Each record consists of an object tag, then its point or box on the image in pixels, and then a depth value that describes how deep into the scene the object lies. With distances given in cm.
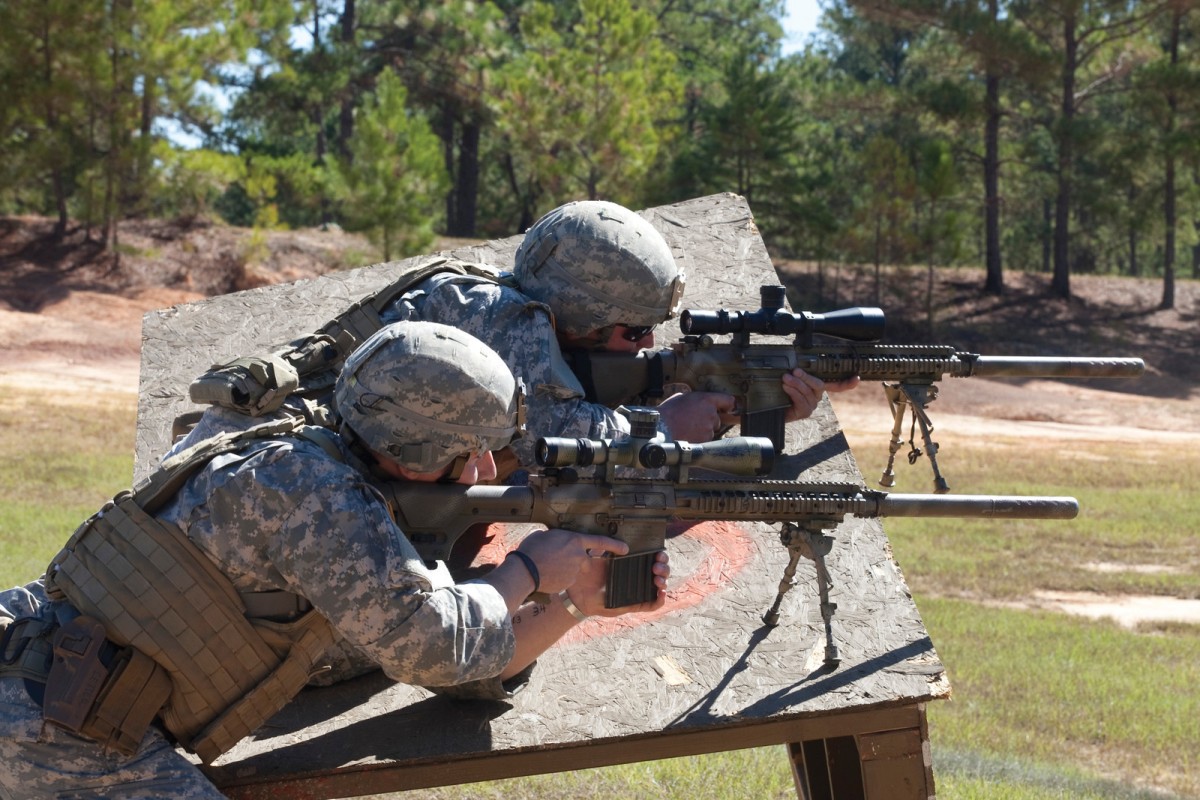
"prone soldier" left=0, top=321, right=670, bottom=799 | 331
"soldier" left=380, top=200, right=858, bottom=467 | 472
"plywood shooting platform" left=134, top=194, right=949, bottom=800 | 402
